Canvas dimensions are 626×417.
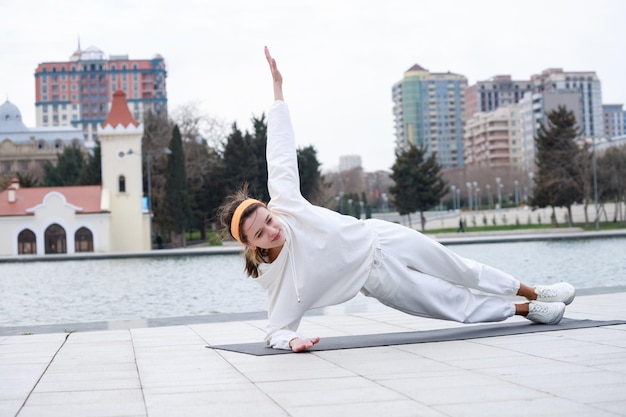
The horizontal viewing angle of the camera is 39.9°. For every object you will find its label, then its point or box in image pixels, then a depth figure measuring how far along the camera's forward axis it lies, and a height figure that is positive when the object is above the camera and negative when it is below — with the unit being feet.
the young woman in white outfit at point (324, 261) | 18.12 -1.07
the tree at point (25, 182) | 197.47 +9.21
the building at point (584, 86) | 494.18 +68.41
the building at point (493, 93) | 547.90 +73.10
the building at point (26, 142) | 326.85 +31.43
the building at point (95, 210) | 156.87 +1.95
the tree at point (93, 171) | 184.56 +10.63
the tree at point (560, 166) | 166.81 +7.45
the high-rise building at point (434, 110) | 548.31 +62.44
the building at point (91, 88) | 482.69 +74.21
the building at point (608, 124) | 644.69 +58.40
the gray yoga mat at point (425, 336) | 18.49 -2.88
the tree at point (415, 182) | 192.13 +5.90
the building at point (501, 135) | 474.66 +39.38
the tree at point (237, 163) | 184.85 +11.17
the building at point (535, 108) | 435.53 +50.04
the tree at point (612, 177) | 168.86 +4.98
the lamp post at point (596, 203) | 150.82 -0.97
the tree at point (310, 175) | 196.29 +8.65
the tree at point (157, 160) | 173.37 +12.66
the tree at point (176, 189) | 167.43 +5.44
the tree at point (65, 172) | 211.00 +11.97
